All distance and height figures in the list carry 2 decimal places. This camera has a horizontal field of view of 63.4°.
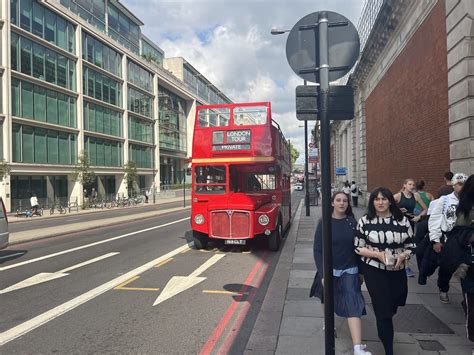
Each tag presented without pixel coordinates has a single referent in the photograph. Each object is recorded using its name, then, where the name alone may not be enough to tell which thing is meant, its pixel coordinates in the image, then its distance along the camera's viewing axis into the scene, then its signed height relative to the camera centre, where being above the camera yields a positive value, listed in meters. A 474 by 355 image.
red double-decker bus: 9.82 +0.21
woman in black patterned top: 3.59 -0.75
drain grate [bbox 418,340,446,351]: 3.93 -1.78
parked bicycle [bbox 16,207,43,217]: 27.09 -2.25
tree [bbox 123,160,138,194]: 41.62 +0.87
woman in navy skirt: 3.73 -0.93
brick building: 8.70 +2.69
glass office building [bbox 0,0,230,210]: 29.98 +8.17
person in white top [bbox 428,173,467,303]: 4.58 -0.55
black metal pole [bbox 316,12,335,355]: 3.29 -0.08
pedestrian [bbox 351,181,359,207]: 21.72 -1.03
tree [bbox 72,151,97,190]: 34.28 +0.79
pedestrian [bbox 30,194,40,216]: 27.35 -1.75
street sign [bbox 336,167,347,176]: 31.18 +0.43
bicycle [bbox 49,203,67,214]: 29.89 -2.23
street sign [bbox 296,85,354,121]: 3.39 +0.67
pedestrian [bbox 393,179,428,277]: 6.90 -0.43
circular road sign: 3.41 +1.19
